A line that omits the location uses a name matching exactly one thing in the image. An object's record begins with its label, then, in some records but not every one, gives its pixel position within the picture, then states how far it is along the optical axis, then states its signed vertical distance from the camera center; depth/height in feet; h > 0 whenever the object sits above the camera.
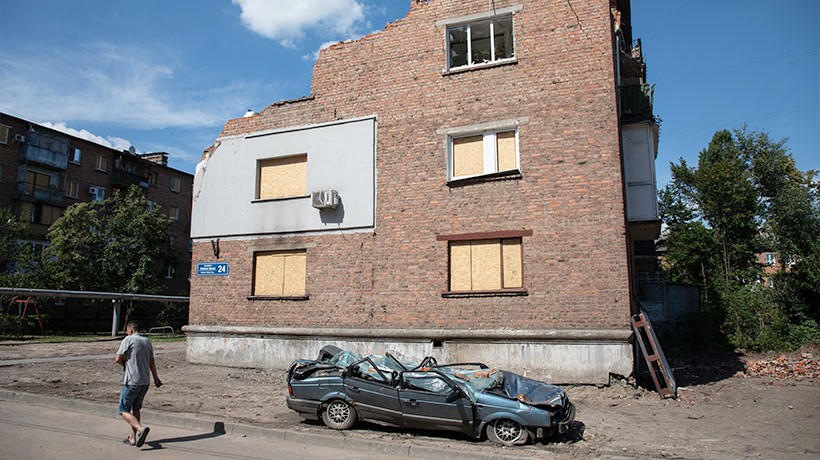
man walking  24.48 -2.96
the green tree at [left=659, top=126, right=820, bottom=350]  79.87 +14.36
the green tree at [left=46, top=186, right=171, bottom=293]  116.37 +12.92
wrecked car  26.48 -4.45
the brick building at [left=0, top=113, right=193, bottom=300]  124.47 +31.99
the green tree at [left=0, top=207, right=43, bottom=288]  107.55 +9.71
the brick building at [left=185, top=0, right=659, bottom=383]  41.88 +8.98
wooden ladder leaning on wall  38.45 -3.38
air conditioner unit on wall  49.11 +9.52
